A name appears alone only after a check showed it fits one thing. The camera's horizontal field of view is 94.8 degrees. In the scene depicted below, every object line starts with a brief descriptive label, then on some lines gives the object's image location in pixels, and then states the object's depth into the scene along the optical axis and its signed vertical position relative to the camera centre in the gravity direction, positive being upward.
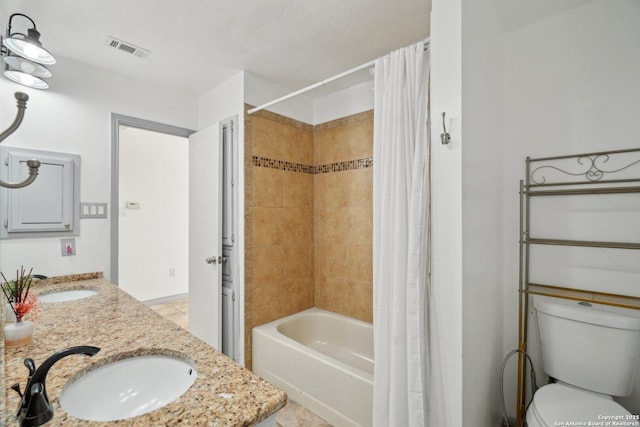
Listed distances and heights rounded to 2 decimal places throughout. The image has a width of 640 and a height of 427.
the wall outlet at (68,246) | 2.05 -0.23
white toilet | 1.27 -0.74
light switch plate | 2.15 +0.03
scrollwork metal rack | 1.50 +0.14
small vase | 1.05 -0.44
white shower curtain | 1.34 -0.12
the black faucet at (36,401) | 0.65 -0.42
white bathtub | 1.76 -1.08
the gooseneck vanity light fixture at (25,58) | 1.31 +0.75
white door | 2.41 -0.18
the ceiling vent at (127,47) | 1.94 +1.15
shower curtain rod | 1.41 +0.79
